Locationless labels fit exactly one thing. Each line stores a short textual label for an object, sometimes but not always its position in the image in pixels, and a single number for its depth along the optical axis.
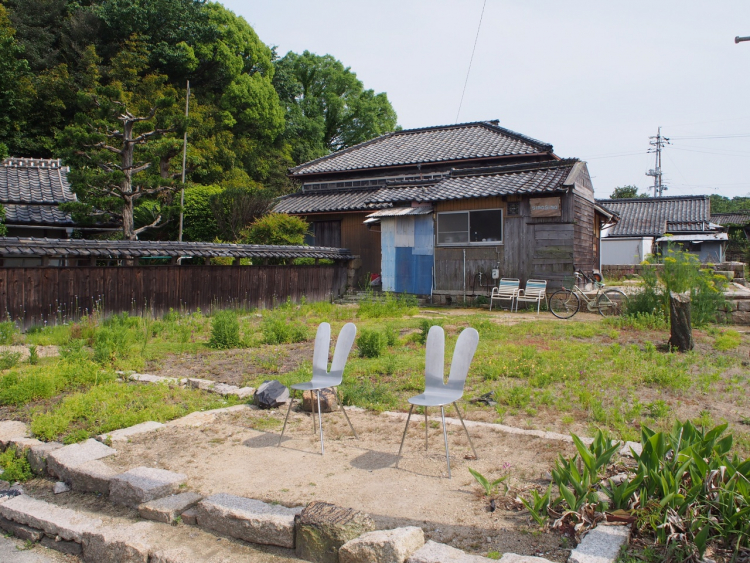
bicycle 12.22
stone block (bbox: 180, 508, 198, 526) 3.51
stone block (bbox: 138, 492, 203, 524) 3.52
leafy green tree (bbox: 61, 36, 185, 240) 13.92
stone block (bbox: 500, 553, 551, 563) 2.60
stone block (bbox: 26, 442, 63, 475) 4.46
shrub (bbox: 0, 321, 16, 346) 8.95
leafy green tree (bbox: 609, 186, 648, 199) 47.91
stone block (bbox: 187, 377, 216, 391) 6.48
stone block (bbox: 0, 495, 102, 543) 3.55
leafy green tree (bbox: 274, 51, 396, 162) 34.25
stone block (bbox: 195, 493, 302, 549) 3.18
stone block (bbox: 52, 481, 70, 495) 4.15
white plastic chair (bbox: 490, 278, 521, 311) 14.21
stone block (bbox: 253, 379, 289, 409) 5.77
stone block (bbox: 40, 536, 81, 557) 3.53
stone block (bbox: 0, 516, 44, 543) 3.70
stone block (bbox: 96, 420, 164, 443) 4.82
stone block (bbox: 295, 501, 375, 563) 2.98
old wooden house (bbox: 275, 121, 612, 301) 14.23
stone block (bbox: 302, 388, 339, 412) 5.60
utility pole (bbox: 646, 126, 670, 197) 43.28
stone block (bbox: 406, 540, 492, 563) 2.66
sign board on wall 14.00
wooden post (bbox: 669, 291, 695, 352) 7.85
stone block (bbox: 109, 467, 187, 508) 3.70
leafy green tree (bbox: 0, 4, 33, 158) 21.20
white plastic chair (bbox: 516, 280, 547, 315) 13.77
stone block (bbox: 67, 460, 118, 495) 3.98
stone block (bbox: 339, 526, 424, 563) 2.75
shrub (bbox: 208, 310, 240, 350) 9.12
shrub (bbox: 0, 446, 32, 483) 4.39
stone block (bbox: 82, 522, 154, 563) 3.20
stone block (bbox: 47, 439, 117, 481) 4.27
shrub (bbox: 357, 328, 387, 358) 8.19
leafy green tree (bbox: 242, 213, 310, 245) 17.25
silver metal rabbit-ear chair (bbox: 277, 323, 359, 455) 4.71
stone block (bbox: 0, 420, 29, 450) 4.82
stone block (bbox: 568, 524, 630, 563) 2.60
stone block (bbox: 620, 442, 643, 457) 3.92
